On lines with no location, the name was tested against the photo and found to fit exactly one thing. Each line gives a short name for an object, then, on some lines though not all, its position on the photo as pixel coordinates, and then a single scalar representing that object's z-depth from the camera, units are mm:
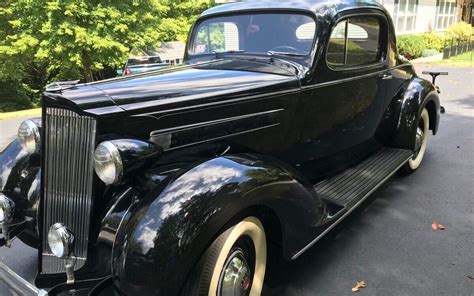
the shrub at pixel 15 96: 19056
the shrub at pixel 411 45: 19031
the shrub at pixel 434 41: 21156
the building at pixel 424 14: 19648
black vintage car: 2124
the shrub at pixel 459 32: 21516
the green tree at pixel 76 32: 13531
